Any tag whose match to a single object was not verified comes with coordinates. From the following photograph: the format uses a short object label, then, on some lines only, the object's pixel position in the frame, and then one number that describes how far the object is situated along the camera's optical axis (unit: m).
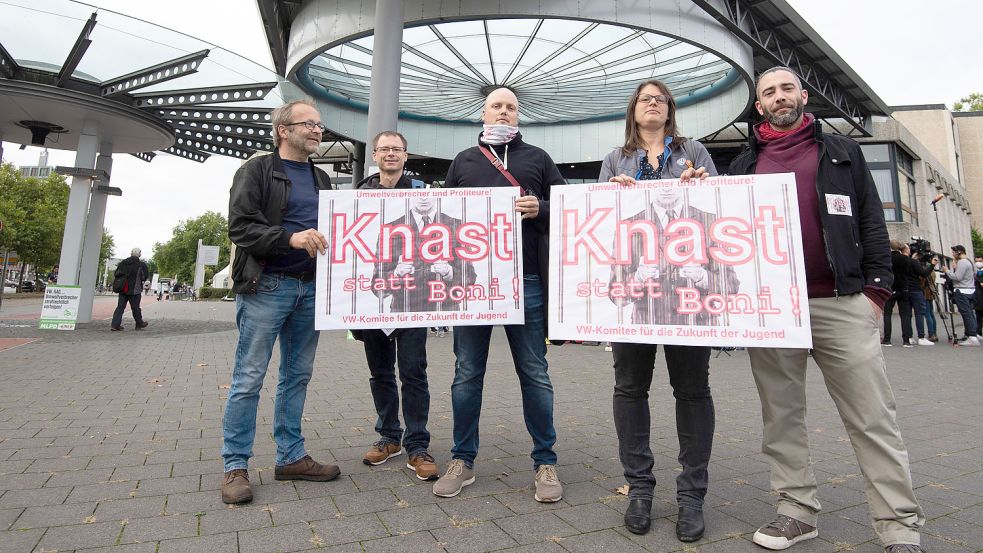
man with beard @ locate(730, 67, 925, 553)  2.29
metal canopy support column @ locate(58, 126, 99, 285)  13.17
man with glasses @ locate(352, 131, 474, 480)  3.13
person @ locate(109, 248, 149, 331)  12.68
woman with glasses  2.52
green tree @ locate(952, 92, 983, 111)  56.71
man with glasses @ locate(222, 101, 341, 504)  2.94
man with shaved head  3.00
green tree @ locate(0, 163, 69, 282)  34.69
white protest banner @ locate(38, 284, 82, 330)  12.30
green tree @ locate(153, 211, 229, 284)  81.62
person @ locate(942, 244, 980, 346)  11.56
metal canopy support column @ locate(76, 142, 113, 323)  14.11
